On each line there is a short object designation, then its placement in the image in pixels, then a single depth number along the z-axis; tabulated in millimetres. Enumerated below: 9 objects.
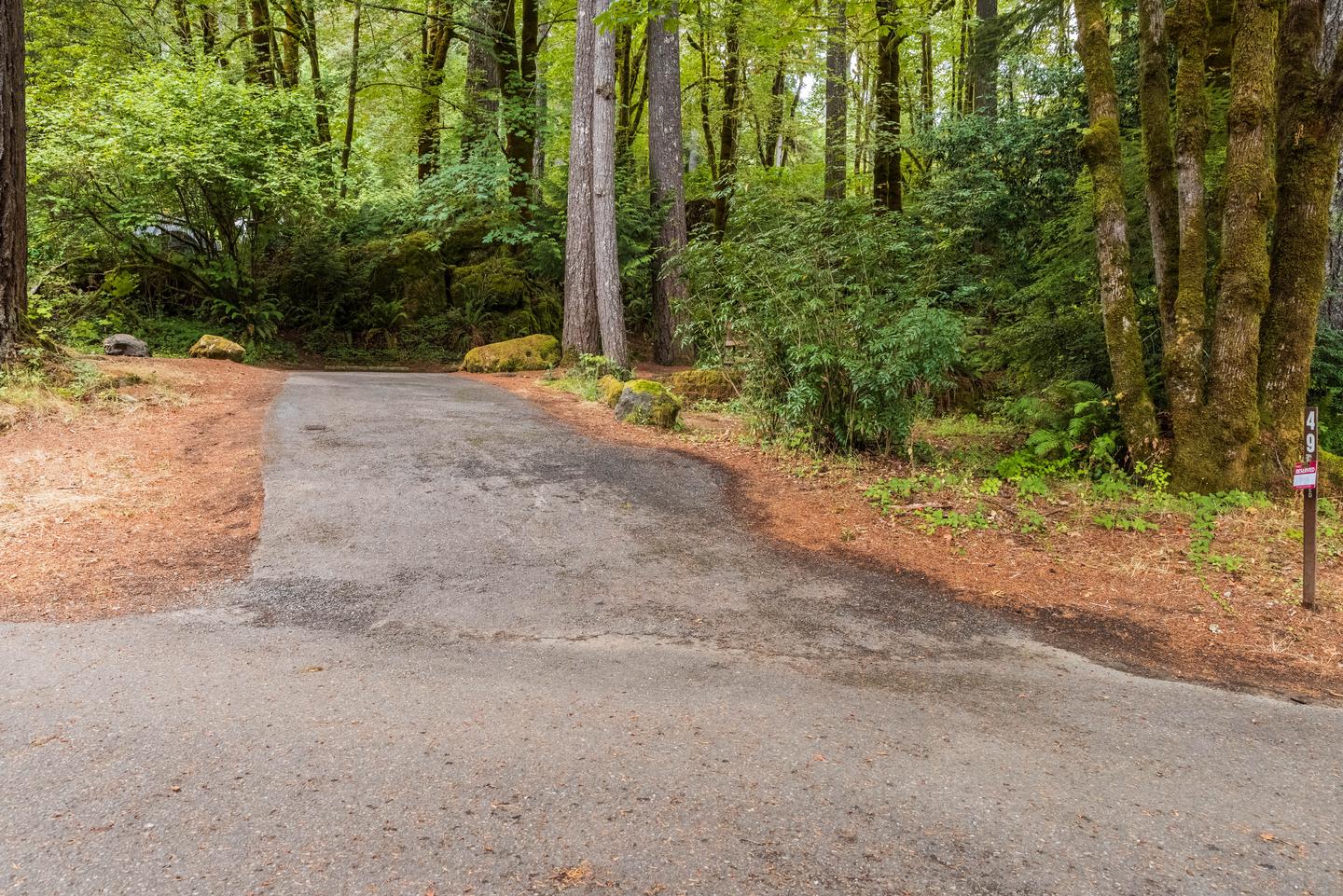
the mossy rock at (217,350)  14656
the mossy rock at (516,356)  15867
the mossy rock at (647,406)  10086
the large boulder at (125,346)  13070
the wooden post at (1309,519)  4820
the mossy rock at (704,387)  12742
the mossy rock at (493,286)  18359
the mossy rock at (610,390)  11328
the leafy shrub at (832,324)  7668
